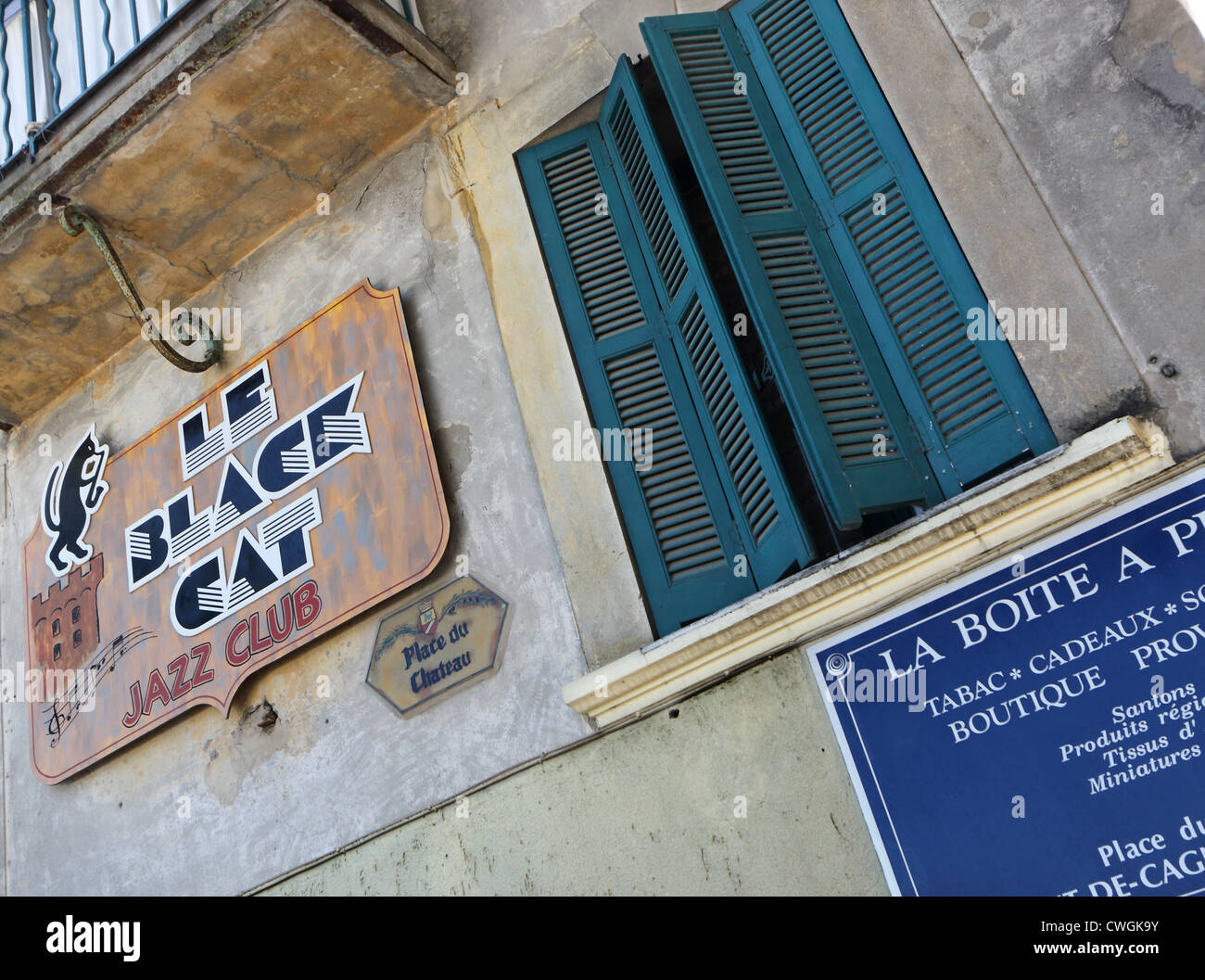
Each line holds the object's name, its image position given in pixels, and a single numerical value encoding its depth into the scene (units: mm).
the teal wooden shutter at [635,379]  4926
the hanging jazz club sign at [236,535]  5730
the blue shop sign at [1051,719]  3684
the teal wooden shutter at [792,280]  4340
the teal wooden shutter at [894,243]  4289
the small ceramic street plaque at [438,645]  5266
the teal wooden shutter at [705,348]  4578
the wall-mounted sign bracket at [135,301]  6336
